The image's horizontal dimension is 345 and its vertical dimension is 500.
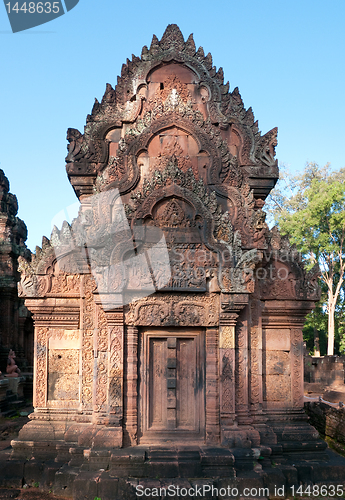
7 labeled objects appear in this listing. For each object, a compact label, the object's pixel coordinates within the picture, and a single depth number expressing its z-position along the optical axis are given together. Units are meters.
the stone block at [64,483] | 6.82
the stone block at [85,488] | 6.45
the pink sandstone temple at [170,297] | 7.30
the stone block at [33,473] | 7.19
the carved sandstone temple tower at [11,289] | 16.33
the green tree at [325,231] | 26.70
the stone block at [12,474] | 7.14
